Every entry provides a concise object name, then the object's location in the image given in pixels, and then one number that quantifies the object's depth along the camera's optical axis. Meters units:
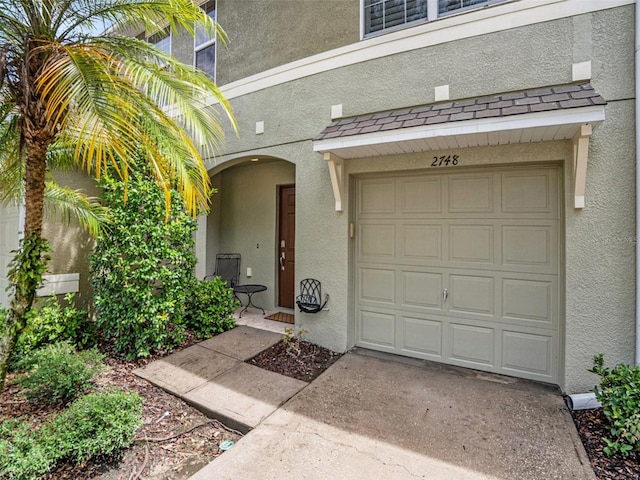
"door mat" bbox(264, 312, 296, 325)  6.24
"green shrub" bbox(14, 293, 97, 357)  4.58
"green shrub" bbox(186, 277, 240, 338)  5.42
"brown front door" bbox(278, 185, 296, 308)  6.83
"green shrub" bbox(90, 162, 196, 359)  4.67
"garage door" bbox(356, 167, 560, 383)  3.93
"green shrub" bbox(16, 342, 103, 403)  3.56
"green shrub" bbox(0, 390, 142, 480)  2.47
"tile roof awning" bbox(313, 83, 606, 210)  3.16
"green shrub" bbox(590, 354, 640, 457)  2.64
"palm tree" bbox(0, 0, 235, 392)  2.83
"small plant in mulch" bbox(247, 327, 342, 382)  4.30
